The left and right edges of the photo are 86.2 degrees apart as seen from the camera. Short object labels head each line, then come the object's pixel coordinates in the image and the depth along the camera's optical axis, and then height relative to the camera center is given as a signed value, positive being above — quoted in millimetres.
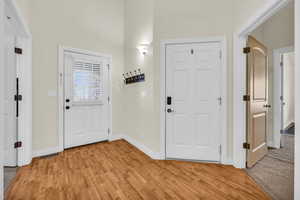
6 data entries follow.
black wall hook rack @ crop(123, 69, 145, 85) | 3419 +522
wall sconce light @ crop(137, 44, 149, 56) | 3224 +1038
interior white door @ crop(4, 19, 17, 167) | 2584 -63
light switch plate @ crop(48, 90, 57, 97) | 3186 +124
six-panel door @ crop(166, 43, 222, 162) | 2746 -32
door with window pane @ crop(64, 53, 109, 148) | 3496 -18
